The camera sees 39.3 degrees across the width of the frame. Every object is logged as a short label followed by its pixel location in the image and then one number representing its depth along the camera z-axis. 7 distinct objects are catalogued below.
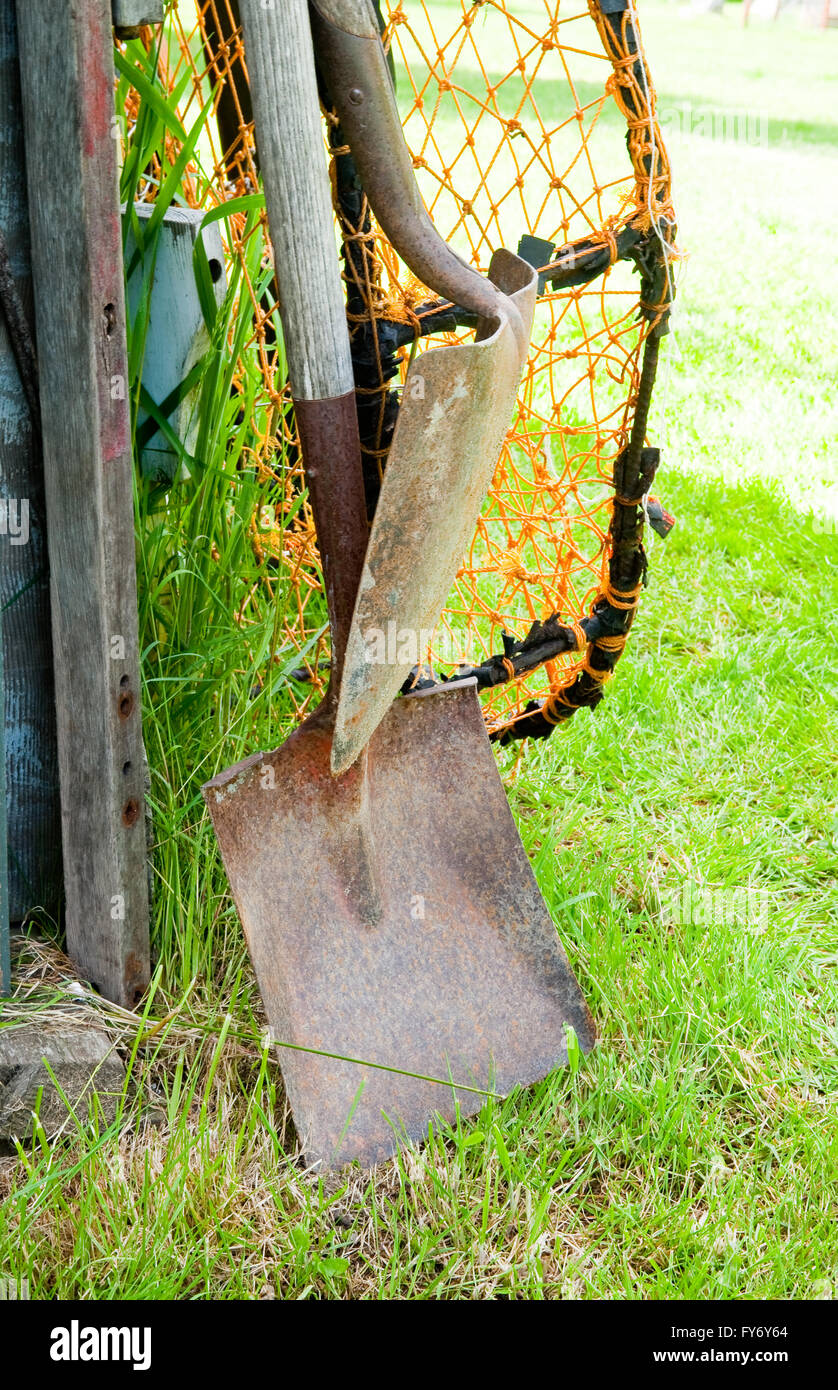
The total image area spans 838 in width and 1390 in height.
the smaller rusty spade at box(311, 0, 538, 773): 1.38
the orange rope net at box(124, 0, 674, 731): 1.75
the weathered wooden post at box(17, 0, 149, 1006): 1.34
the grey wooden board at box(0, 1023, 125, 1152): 1.53
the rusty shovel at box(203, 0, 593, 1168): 1.50
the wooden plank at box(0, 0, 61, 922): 1.42
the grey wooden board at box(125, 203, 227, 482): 1.72
